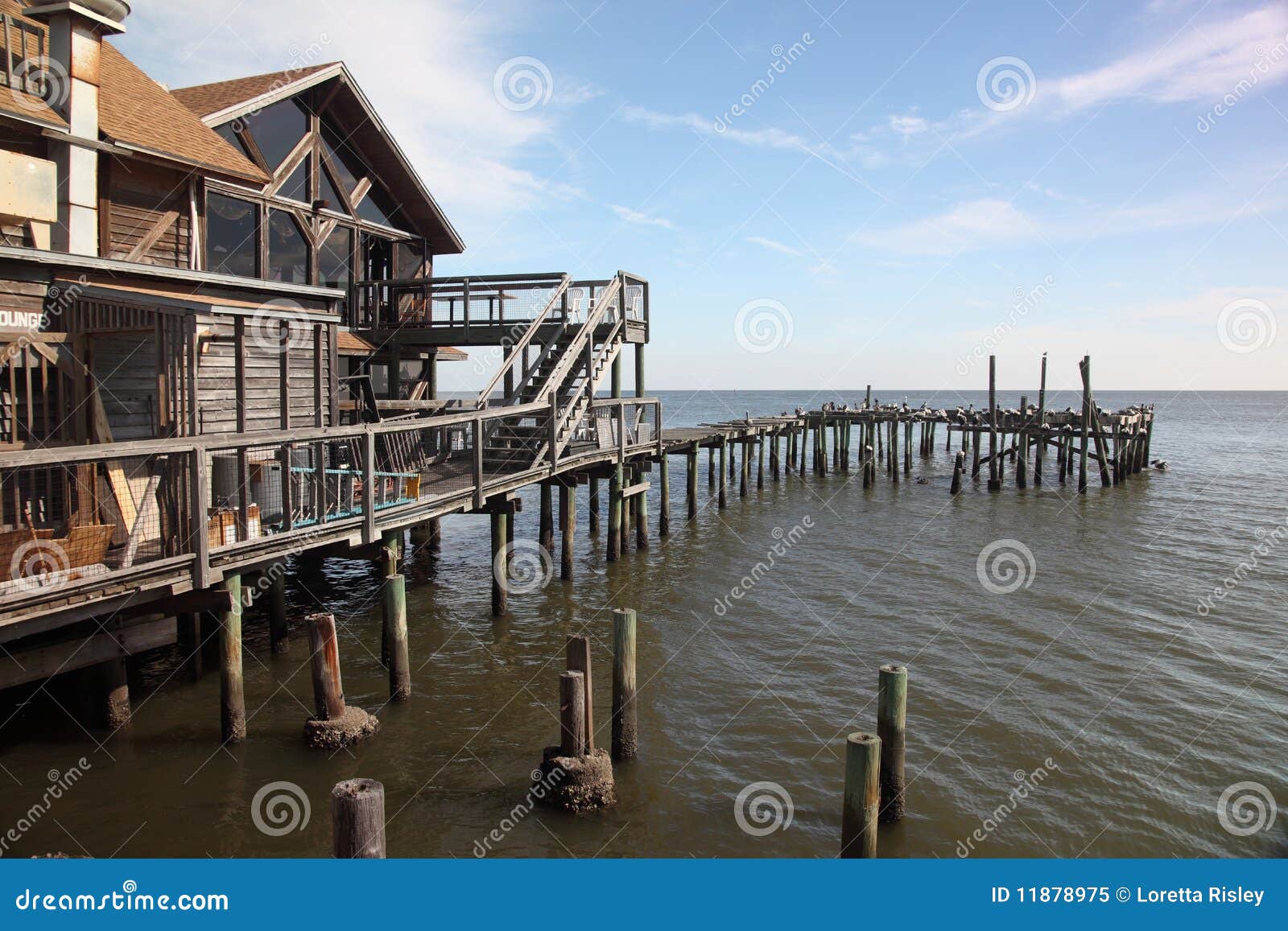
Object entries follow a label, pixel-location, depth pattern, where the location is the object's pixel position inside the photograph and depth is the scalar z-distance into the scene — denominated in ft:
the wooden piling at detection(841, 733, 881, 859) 22.58
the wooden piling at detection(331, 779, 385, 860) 17.24
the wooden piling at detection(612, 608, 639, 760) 30.22
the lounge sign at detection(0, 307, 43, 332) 31.73
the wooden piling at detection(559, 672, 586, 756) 26.71
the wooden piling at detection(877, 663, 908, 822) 26.14
